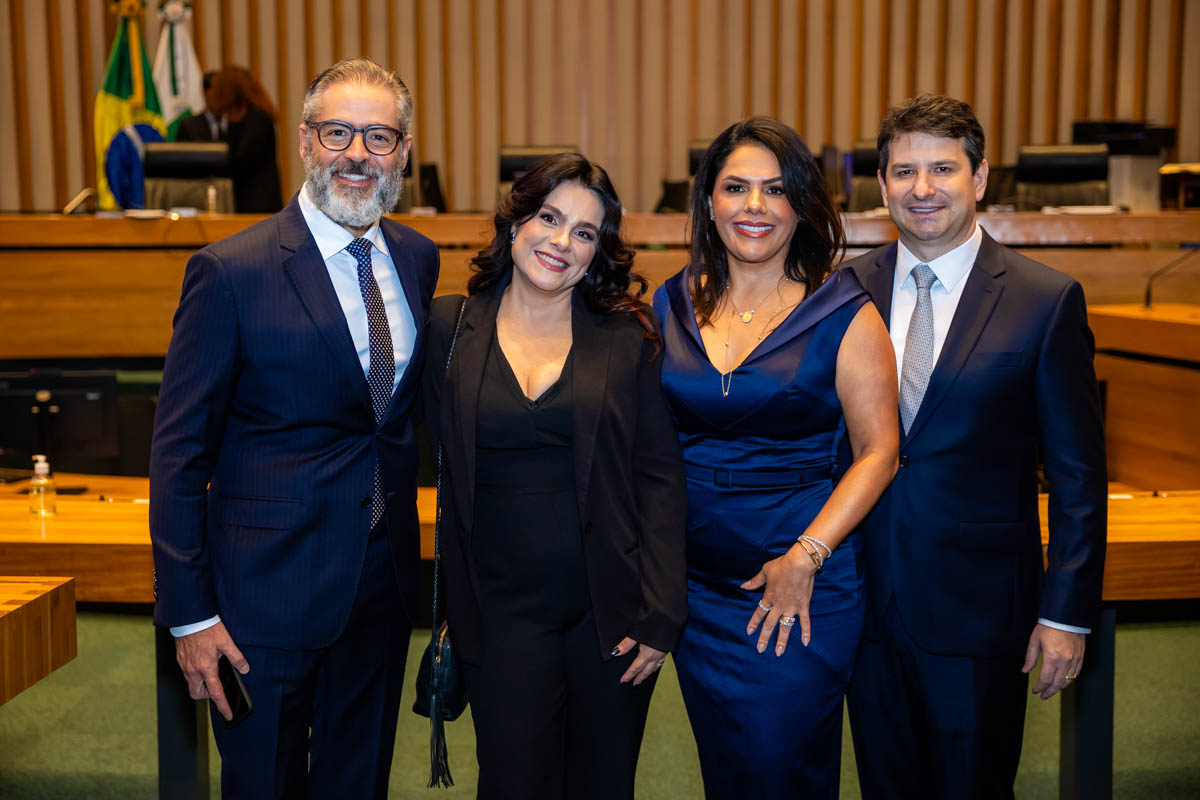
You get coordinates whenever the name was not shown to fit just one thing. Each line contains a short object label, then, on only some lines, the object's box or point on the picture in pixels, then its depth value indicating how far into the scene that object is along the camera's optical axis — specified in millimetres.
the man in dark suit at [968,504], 1938
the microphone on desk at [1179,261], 5625
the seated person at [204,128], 6926
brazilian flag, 7543
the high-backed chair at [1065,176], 6590
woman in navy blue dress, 1917
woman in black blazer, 1891
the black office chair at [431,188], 6781
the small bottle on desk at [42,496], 2703
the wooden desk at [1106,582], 2383
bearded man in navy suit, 1829
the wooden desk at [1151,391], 4441
